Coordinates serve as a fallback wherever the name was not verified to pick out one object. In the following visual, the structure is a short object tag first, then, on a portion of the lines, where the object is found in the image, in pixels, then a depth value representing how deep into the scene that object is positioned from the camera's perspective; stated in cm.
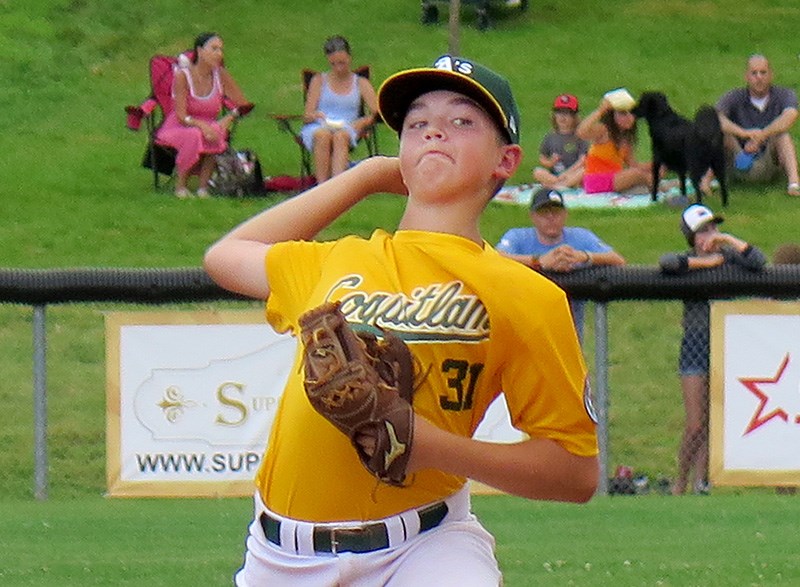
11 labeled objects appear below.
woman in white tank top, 3059
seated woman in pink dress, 3028
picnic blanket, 3094
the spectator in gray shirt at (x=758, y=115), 3086
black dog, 2966
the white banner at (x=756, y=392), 1823
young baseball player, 664
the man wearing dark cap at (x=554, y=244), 1875
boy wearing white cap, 1861
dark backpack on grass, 3152
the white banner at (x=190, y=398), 1837
